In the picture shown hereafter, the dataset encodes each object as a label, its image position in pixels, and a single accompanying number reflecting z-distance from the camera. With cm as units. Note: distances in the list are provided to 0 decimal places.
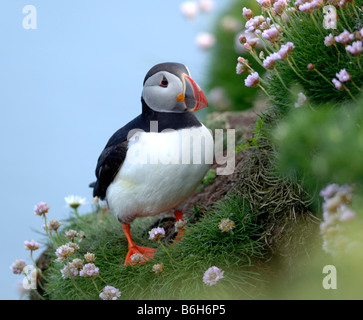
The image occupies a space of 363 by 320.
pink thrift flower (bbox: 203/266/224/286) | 562
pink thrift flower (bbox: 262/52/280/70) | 509
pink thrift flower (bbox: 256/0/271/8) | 573
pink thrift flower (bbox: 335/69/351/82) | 472
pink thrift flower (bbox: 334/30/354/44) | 479
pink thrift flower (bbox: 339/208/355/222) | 404
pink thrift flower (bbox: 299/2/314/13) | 513
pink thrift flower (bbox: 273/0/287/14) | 566
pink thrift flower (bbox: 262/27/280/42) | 539
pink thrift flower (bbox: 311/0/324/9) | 512
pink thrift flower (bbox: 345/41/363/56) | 464
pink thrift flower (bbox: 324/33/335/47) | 512
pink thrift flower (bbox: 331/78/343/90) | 472
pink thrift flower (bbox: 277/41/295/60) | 500
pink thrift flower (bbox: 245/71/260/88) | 552
